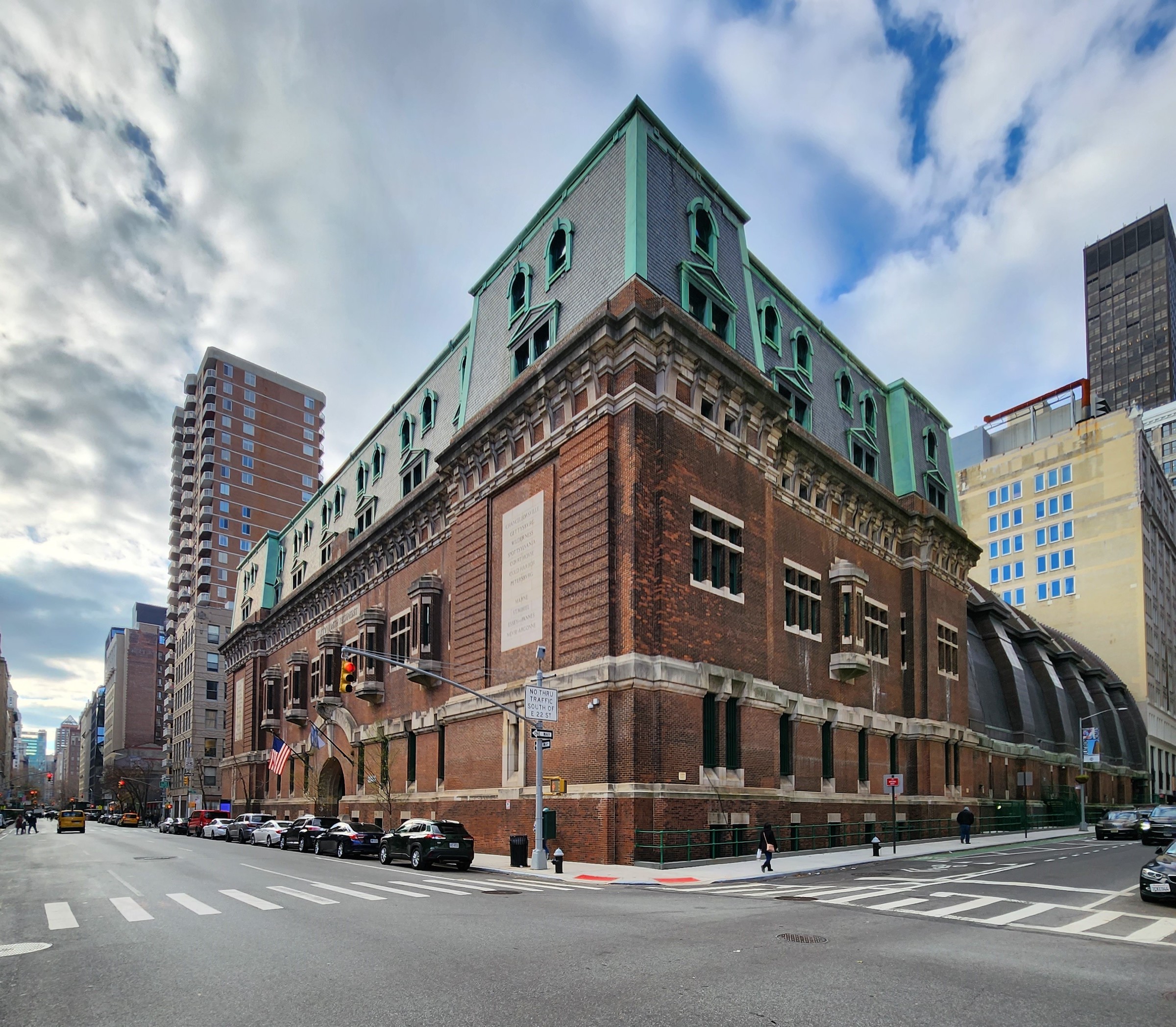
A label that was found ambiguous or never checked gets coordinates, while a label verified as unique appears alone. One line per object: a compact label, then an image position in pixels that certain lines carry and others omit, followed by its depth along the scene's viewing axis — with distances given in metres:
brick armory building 27.81
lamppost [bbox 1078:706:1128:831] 55.78
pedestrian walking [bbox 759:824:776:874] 24.00
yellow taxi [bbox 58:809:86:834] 62.72
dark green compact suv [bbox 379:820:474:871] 25.81
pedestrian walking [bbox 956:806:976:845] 37.00
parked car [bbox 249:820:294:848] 41.09
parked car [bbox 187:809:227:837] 54.47
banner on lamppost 61.81
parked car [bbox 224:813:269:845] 45.31
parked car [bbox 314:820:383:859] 31.41
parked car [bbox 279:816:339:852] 36.25
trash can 26.20
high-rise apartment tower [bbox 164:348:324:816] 106.44
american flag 50.22
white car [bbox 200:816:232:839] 49.66
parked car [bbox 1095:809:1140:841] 42.53
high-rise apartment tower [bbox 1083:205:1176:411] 178.25
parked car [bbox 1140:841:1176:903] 16.91
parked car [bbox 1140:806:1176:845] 32.16
